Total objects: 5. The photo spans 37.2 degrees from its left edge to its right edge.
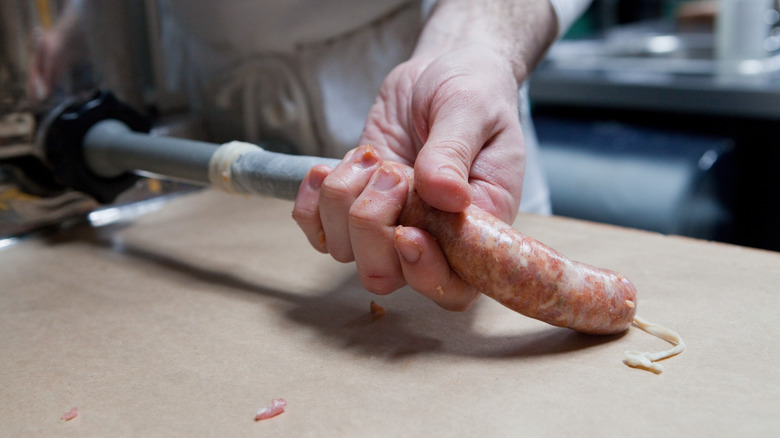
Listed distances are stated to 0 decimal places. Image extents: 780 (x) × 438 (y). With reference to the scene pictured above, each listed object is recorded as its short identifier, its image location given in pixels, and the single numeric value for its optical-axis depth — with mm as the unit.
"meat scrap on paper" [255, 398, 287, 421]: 432
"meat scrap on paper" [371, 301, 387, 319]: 507
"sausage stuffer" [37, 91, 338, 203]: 519
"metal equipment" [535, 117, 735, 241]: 782
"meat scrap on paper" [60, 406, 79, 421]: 439
